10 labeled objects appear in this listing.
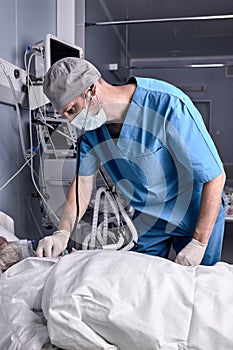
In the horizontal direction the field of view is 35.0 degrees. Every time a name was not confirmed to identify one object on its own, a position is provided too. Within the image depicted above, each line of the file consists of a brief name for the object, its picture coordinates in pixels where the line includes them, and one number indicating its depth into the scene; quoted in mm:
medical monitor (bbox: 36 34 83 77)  1988
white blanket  686
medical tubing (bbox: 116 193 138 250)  1465
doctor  1239
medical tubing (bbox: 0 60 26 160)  1797
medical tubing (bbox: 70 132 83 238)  1466
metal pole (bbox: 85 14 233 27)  2768
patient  1111
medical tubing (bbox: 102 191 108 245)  1749
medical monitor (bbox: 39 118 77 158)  2076
